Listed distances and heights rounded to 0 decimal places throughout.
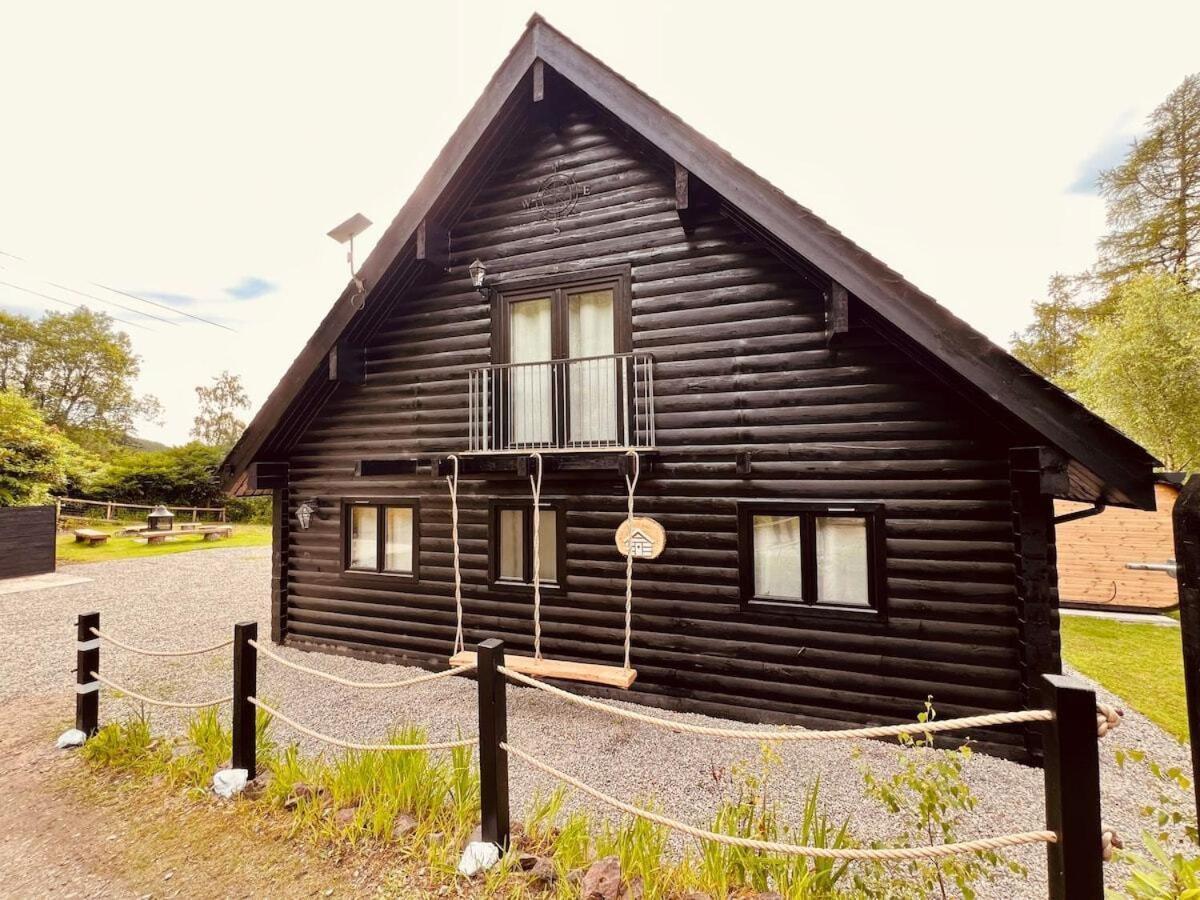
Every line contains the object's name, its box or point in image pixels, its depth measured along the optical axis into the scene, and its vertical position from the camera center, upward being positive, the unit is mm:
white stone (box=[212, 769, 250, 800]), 3852 -2404
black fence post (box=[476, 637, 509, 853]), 3012 -1691
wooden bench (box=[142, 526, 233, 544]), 19670 -2133
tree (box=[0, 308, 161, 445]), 32188 +8143
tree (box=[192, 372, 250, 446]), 42844 +6620
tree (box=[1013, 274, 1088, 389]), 25297 +8139
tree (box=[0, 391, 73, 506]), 14992 +940
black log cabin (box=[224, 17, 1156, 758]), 4734 +457
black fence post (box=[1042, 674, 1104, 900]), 1822 -1209
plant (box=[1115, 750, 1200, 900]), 1594 -1448
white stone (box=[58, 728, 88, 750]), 4770 -2514
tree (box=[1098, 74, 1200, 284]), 19469 +11784
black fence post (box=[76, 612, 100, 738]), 4801 -1886
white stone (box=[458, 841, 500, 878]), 2889 -2286
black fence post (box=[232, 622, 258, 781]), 3971 -1839
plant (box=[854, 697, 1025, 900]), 2209 -2495
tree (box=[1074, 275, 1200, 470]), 16844 +3909
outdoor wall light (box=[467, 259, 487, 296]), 6727 +2940
